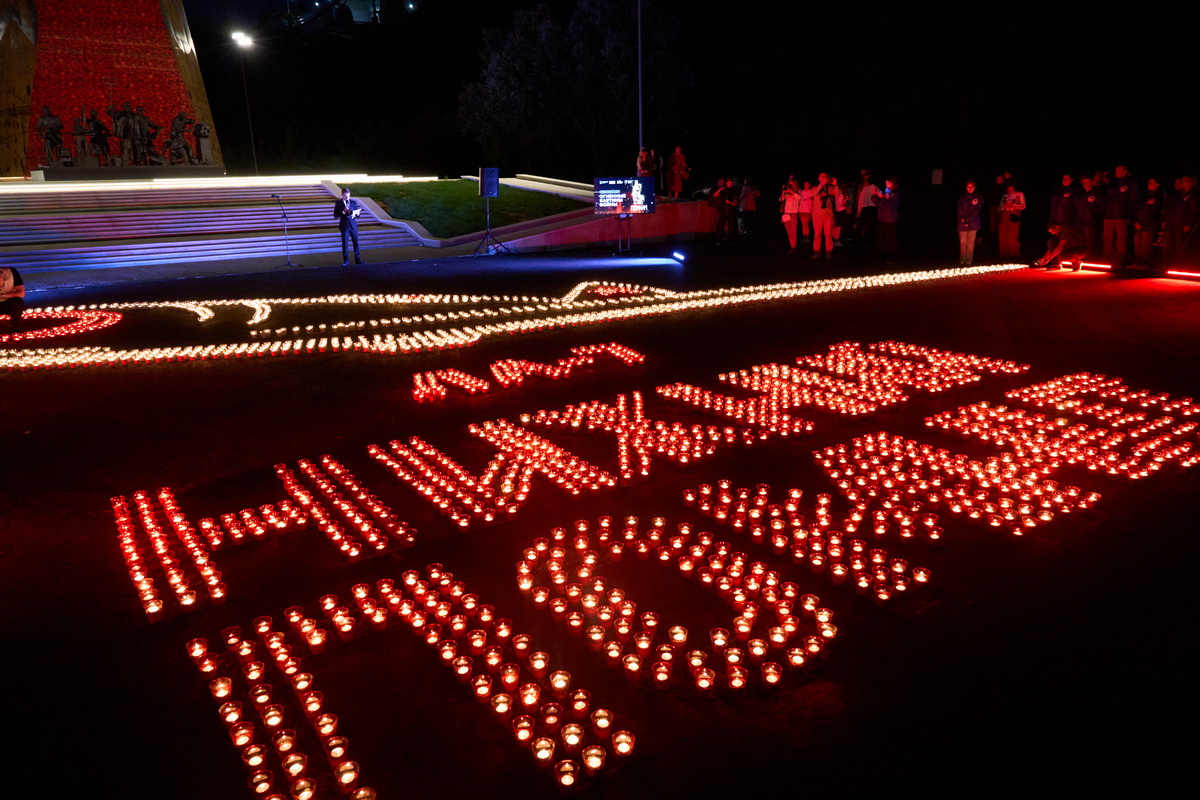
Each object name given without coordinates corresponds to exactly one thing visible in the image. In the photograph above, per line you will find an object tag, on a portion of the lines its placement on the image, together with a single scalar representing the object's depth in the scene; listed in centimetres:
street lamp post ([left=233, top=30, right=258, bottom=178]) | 3062
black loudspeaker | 1808
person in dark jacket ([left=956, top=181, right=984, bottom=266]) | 1394
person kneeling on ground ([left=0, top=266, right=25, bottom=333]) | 1077
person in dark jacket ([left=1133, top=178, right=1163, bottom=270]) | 1309
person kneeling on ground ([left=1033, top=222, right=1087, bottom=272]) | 1390
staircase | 1756
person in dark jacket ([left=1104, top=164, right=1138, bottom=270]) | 1338
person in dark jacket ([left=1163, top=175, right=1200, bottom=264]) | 1267
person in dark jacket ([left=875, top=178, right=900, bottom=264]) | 1580
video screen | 1733
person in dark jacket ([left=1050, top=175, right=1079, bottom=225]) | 1416
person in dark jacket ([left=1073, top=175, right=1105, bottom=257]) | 1390
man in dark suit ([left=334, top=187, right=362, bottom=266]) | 1603
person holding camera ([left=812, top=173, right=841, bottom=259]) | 1554
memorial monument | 2692
